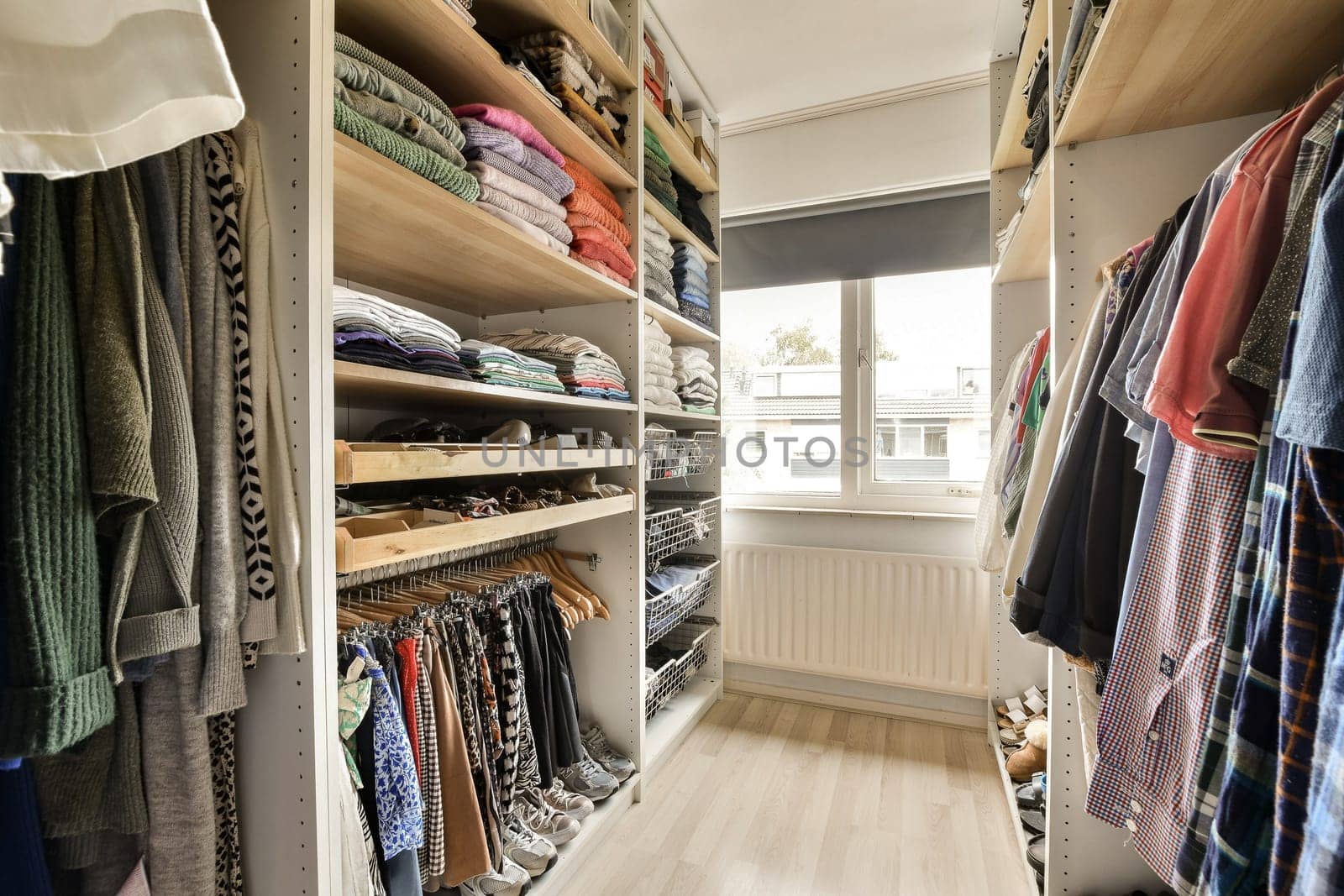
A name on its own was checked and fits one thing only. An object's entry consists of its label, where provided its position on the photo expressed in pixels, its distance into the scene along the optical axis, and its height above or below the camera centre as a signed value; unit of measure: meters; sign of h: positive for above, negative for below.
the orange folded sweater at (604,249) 1.50 +0.52
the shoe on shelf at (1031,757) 1.75 -0.96
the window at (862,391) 2.40 +0.22
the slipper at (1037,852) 1.42 -1.03
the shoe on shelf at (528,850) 1.40 -1.01
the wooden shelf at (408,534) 0.87 -0.16
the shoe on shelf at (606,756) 1.76 -0.98
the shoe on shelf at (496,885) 1.31 -1.01
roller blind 2.33 +0.85
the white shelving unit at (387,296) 0.79 +0.32
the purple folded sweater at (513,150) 1.18 +0.63
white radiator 2.23 -0.71
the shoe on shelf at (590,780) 1.67 -1.00
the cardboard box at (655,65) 1.89 +1.27
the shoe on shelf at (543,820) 1.51 -1.01
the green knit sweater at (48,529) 0.55 -0.08
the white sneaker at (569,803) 1.60 -1.01
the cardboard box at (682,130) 2.06 +1.16
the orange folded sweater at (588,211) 1.47 +0.61
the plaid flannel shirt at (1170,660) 0.59 -0.25
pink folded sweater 1.19 +0.69
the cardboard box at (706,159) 2.25 +1.14
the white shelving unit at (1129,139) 0.77 +0.53
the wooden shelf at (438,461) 0.86 -0.03
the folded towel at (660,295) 1.90 +0.50
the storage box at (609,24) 1.56 +1.19
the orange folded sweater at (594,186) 1.50 +0.70
